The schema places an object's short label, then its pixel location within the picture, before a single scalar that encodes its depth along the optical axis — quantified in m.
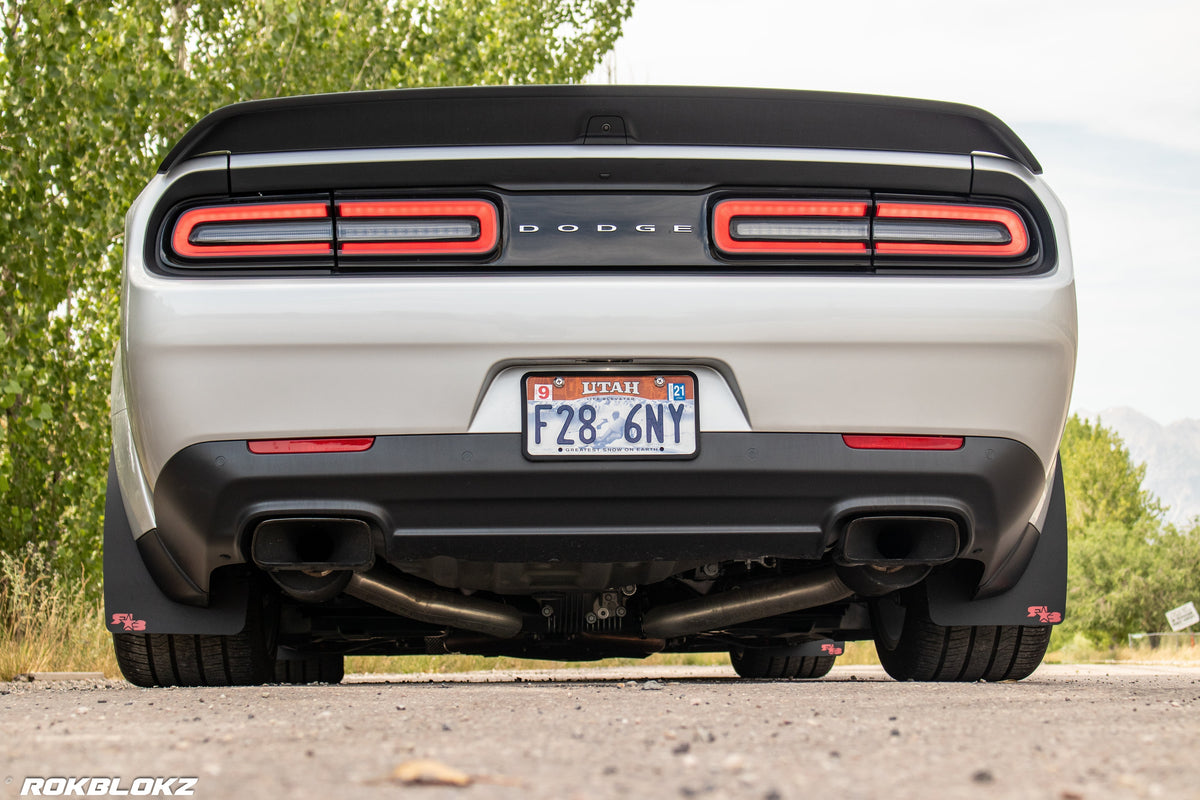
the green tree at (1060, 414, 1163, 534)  65.06
